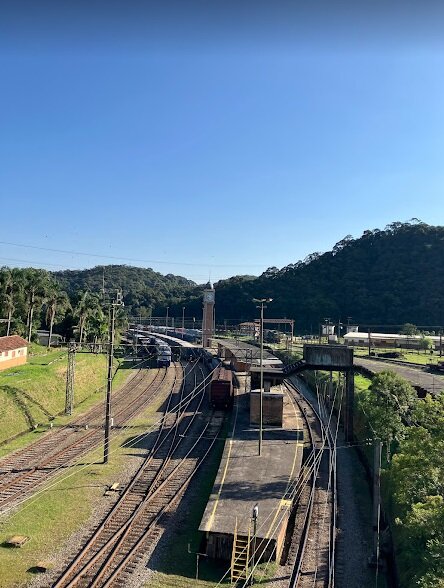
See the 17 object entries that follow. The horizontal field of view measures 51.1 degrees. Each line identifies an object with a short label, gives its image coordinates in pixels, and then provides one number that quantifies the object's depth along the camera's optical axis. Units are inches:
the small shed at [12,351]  1889.8
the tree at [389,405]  1111.6
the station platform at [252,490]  793.2
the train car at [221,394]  1835.6
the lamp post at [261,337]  1165.4
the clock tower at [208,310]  4067.4
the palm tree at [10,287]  2468.0
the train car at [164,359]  2992.1
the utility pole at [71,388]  1685.8
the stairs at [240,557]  737.6
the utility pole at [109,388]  1210.3
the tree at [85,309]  2933.1
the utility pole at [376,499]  811.4
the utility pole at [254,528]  754.2
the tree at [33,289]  2556.6
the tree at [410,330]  4101.9
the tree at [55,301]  2854.3
